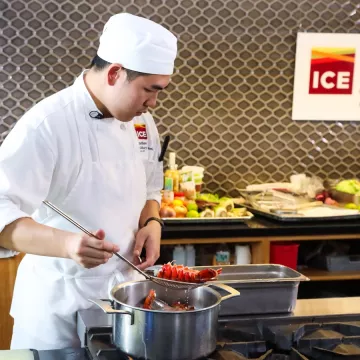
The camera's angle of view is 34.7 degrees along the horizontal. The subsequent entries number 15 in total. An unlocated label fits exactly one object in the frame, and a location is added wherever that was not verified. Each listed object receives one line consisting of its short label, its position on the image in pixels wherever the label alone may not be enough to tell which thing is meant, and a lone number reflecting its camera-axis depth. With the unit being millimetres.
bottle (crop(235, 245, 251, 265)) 3107
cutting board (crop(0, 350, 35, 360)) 1358
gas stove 1365
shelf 3129
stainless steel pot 1267
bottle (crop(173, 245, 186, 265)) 3080
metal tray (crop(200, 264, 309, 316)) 1621
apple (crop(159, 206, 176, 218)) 3062
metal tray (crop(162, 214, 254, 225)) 3041
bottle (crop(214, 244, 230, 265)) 3102
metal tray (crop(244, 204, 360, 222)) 3104
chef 1663
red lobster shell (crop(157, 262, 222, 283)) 1515
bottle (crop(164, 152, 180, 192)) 3303
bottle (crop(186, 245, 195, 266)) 3113
